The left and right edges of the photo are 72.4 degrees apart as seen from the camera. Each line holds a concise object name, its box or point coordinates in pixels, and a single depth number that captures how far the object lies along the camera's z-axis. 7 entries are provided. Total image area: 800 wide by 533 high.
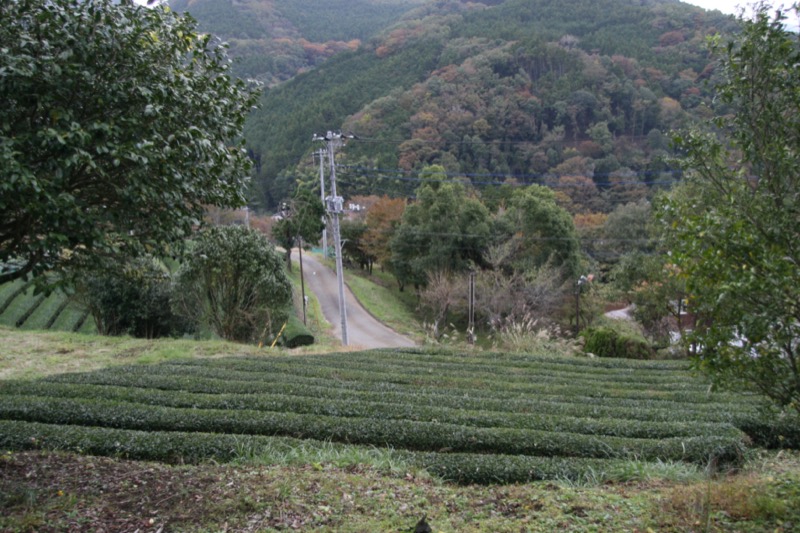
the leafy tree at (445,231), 31.89
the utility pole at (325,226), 26.38
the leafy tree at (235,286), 15.47
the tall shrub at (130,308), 16.39
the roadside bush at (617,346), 16.91
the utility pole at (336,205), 18.45
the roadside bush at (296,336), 19.41
